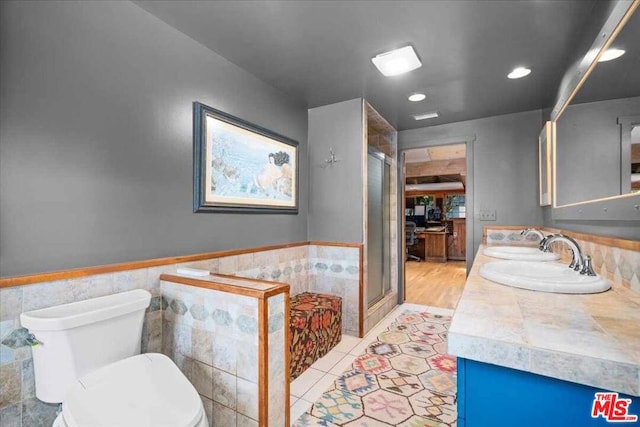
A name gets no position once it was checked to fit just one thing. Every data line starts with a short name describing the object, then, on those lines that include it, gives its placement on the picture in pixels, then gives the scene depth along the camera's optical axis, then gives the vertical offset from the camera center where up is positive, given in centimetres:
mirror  113 +41
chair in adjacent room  764 -55
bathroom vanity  62 -33
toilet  103 -65
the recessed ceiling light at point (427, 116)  328 +112
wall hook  301 +57
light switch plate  338 +0
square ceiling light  205 +112
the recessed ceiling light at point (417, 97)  277 +113
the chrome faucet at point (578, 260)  132 -22
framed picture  196 +38
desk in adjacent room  761 -80
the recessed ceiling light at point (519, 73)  229 +112
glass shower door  323 -13
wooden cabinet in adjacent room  784 -71
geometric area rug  171 -118
